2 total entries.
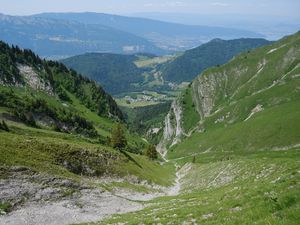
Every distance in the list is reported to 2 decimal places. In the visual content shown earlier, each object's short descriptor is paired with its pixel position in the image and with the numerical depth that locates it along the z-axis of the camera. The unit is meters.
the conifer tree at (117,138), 72.99
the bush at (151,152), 95.88
